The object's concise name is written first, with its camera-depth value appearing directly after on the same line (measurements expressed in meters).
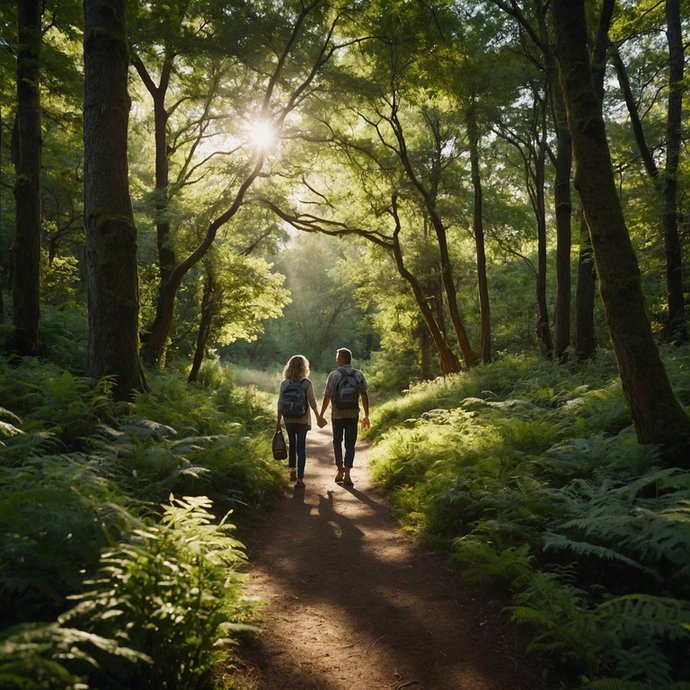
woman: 7.88
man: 8.06
